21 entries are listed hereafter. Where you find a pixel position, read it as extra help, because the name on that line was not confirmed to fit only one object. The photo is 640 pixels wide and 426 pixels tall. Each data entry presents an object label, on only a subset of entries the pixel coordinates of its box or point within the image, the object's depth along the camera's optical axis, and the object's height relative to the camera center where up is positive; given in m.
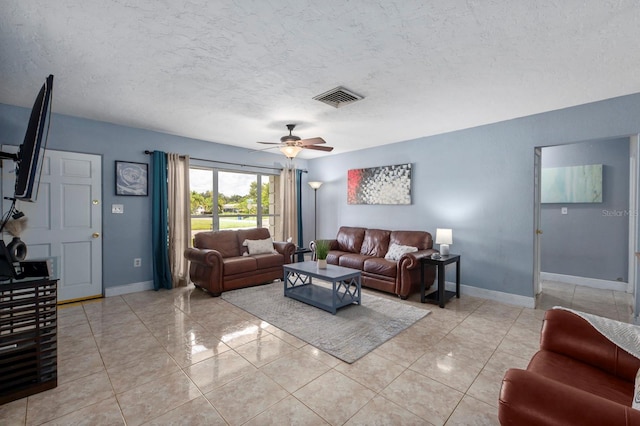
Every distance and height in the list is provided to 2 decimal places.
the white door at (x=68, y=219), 3.69 -0.12
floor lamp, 6.93 -0.09
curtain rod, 4.58 +0.92
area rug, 2.73 -1.27
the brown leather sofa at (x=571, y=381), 1.00 -0.75
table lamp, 4.12 -0.43
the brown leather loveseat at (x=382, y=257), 4.07 -0.79
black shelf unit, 1.97 -0.93
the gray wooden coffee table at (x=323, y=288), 3.56 -1.15
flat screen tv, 1.87 +0.43
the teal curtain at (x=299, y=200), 6.67 +0.22
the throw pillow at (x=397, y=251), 4.50 -0.65
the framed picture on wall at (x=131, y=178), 4.33 +0.49
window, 5.31 +0.20
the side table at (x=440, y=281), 3.79 -0.99
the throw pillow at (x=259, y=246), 5.12 -0.66
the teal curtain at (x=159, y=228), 4.59 -0.29
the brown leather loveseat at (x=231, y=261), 4.25 -0.83
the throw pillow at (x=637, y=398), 1.12 -0.76
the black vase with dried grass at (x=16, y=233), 2.06 -0.18
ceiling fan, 3.96 +0.92
